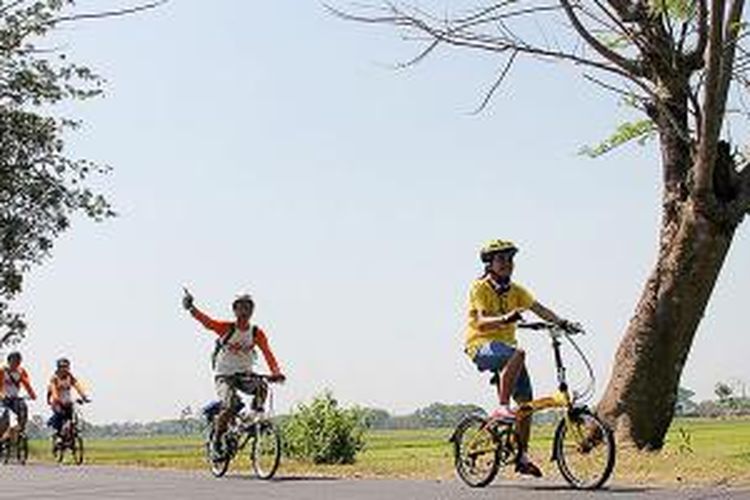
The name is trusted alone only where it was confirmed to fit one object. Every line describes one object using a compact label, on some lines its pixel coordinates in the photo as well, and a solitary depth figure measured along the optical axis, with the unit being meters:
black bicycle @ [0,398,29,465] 23.44
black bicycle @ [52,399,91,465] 23.19
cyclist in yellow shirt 10.80
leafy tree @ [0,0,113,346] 35.38
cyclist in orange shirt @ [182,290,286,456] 14.21
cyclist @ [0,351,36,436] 23.70
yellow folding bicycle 10.20
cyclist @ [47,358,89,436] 23.47
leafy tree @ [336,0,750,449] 15.11
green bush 20.95
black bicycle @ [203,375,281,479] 13.71
